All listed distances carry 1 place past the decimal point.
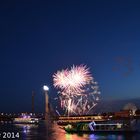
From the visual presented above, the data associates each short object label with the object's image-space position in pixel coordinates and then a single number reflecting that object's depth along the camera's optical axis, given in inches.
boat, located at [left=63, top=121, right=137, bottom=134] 1958.8
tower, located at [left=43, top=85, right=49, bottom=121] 2208.4
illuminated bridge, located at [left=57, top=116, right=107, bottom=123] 3518.0
